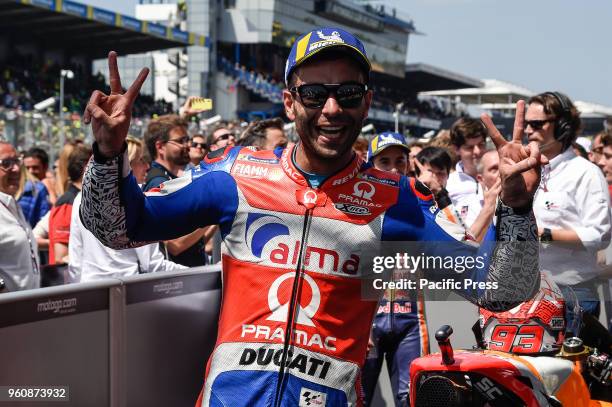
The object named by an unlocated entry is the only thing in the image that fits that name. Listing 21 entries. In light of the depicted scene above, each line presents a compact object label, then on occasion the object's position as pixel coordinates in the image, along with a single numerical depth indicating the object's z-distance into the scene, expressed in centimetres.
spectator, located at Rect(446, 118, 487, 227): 667
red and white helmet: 311
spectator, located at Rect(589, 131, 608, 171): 795
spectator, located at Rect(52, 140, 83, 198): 704
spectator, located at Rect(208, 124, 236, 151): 725
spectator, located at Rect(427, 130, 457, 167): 746
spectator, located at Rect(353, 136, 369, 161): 672
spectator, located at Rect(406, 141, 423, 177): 742
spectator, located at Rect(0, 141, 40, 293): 495
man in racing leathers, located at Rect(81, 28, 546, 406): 242
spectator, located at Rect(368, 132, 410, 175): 559
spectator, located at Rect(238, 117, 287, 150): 606
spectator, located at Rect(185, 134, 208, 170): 786
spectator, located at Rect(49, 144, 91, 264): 601
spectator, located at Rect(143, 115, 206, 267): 600
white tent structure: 8588
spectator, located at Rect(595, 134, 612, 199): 733
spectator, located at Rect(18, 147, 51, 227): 852
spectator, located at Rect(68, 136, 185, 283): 505
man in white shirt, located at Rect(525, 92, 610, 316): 432
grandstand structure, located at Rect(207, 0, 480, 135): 5194
